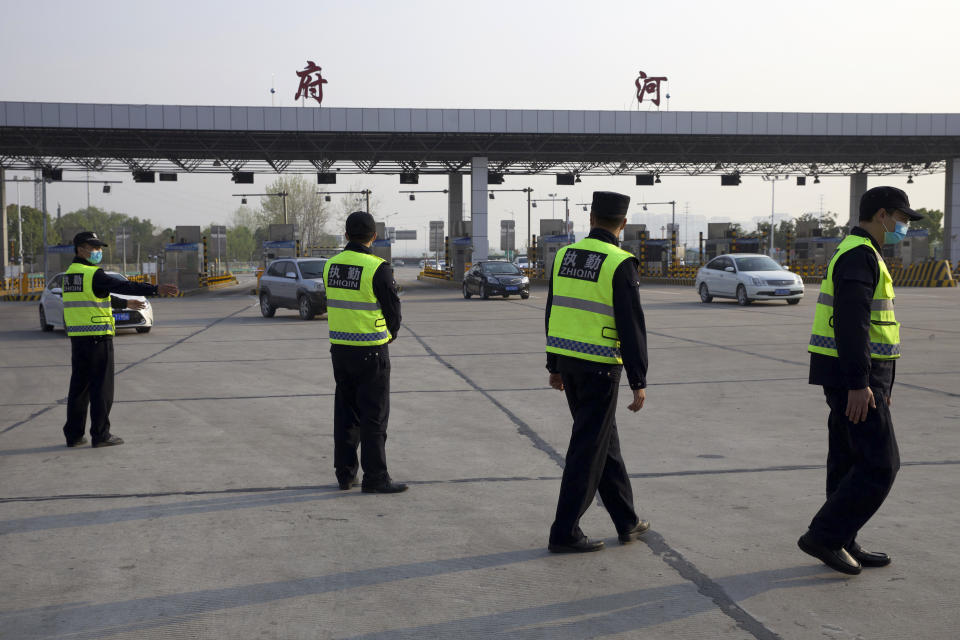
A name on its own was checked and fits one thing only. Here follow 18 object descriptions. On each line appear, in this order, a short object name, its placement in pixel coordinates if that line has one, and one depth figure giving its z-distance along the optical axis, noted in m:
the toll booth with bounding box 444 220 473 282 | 51.66
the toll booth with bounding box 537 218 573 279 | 54.19
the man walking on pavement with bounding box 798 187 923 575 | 4.19
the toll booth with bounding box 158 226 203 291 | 46.88
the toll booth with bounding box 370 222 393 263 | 52.06
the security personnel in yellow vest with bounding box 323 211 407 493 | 6.12
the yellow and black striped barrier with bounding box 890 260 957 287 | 40.00
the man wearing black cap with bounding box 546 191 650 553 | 4.66
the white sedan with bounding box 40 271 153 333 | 19.61
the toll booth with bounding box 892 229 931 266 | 52.25
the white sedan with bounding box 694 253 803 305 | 25.94
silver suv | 23.47
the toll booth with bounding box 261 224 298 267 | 48.34
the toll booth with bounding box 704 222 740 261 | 58.62
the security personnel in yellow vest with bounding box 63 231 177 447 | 7.76
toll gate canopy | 38.75
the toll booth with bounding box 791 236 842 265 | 55.59
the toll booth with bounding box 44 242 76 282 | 44.44
